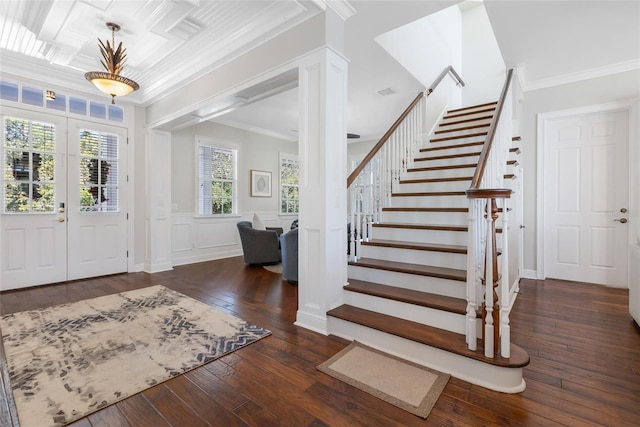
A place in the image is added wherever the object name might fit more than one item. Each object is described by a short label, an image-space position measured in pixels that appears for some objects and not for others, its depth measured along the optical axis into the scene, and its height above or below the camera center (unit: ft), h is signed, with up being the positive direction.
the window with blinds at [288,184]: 24.59 +2.44
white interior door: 12.24 +0.59
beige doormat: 5.37 -3.50
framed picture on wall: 21.99 +2.23
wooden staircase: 6.16 -2.01
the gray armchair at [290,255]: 13.43 -2.02
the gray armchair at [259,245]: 17.12 -1.98
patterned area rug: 5.45 -3.43
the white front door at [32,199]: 12.13 +0.58
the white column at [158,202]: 15.80 +0.56
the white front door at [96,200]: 13.82 +0.63
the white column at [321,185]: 8.30 +0.81
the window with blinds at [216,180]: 19.19 +2.23
